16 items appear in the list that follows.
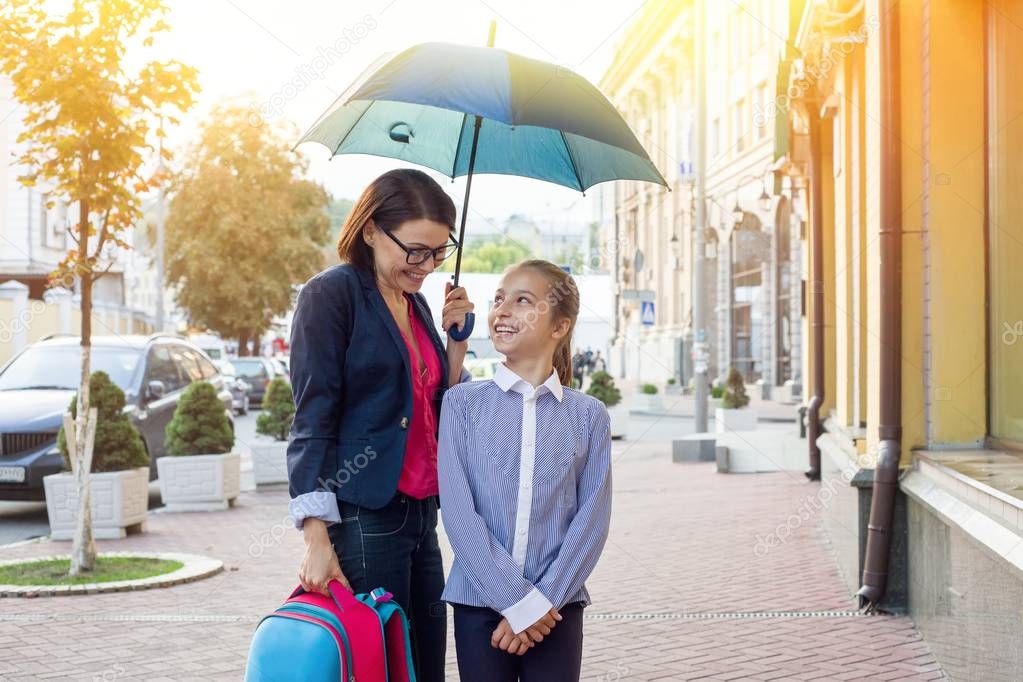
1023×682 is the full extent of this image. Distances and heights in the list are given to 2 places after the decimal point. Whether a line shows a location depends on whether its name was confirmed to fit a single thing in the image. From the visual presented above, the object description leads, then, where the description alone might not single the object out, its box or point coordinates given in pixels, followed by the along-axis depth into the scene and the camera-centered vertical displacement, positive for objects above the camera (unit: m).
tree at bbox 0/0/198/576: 8.36 +1.69
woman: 3.10 -0.15
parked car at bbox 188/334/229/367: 51.97 +0.53
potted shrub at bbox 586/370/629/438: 26.36 -0.76
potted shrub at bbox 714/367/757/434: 21.55 -1.01
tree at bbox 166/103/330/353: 48.25 +5.15
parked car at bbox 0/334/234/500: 11.57 -0.33
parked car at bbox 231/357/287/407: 38.09 -0.52
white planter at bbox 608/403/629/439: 23.94 -1.34
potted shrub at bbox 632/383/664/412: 32.97 -1.23
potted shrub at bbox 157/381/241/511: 12.78 -1.02
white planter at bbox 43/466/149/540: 10.45 -1.21
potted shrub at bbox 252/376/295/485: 15.36 -0.97
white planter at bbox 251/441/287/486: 15.34 -1.31
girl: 3.14 -0.36
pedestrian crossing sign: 29.08 +0.94
